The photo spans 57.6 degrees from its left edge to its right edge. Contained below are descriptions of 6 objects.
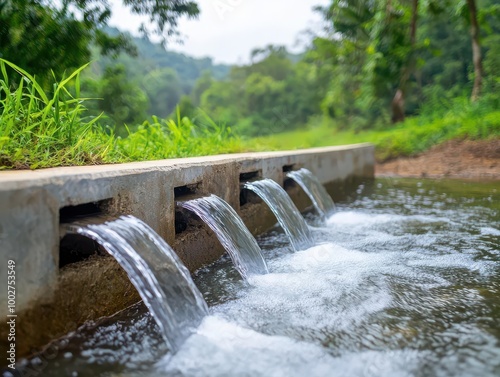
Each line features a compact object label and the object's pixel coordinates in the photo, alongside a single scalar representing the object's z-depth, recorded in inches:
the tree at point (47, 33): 262.7
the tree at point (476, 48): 523.8
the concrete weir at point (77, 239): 84.7
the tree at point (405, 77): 596.2
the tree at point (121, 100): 521.7
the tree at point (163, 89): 1981.7
